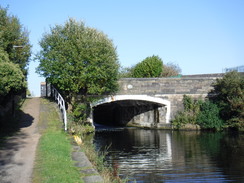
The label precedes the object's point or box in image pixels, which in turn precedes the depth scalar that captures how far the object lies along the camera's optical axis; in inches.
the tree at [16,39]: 581.5
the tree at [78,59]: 645.3
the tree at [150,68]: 1237.1
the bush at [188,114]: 767.7
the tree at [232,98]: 689.0
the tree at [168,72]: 1635.8
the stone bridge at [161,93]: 771.4
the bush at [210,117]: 741.9
